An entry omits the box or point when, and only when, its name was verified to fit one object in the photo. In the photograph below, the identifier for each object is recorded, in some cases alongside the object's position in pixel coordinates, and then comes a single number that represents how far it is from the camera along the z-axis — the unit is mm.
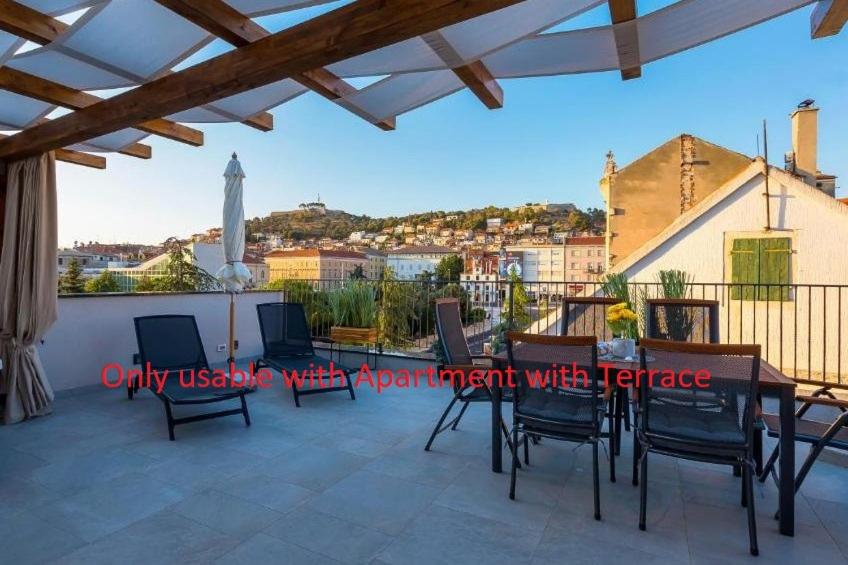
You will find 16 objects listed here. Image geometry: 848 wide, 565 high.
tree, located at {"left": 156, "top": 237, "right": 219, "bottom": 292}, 10023
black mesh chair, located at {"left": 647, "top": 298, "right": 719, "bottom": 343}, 3637
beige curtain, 4008
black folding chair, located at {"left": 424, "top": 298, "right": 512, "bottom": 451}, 3361
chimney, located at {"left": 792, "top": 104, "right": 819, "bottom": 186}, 10914
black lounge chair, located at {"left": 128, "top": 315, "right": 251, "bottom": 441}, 3884
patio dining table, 2287
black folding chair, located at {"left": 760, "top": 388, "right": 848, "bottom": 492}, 2318
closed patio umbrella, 4961
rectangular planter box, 5973
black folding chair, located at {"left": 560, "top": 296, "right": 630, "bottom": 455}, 4184
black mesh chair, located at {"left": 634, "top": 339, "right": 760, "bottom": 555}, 2156
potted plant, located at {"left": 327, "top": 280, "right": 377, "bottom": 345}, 6582
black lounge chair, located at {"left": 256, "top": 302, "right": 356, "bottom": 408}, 5281
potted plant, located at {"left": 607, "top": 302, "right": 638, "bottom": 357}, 3187
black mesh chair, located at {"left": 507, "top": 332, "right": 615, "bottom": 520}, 2498
